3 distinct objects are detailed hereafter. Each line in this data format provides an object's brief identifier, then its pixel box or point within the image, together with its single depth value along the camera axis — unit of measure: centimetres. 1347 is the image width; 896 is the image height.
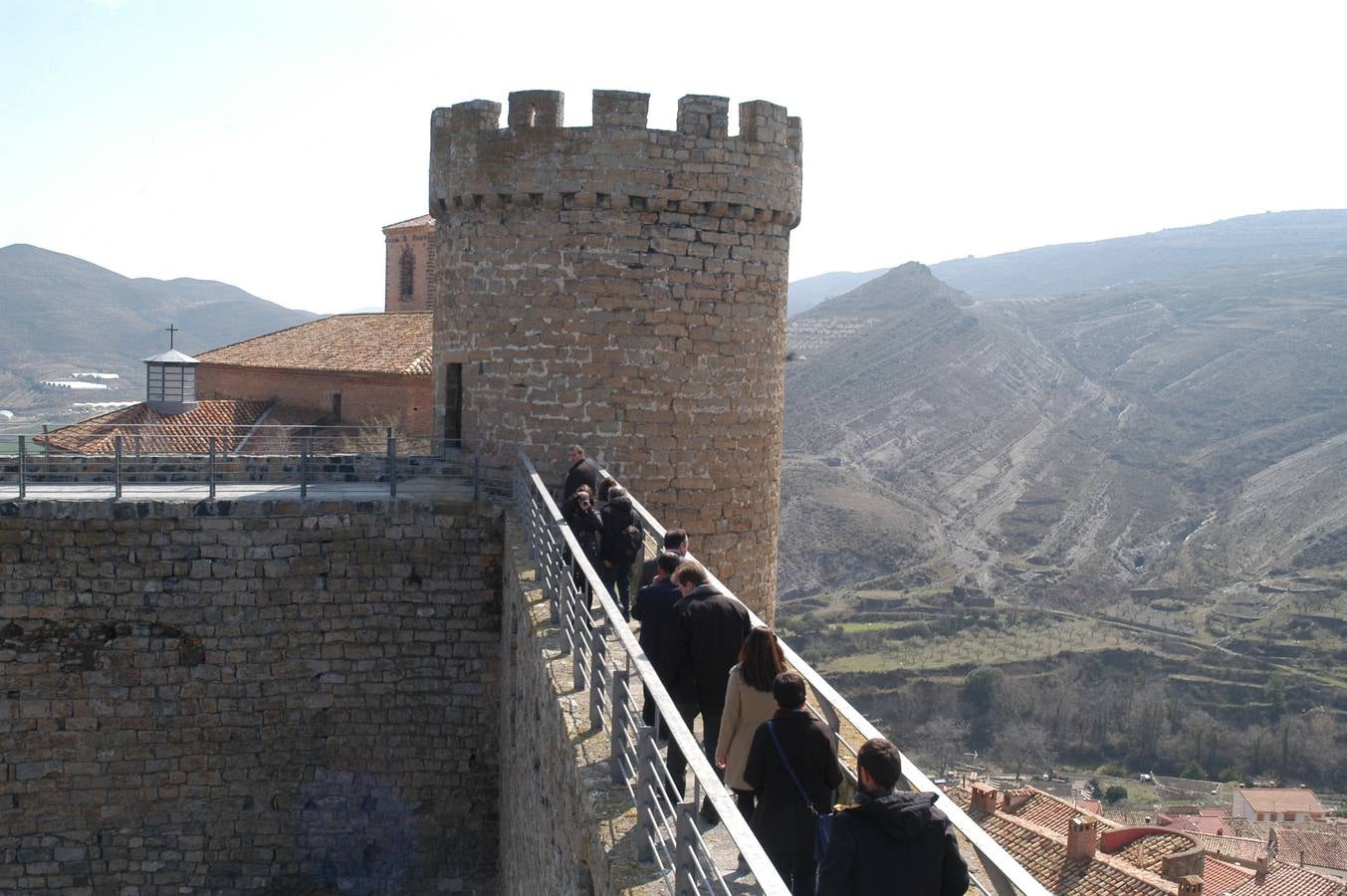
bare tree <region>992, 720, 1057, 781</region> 6994
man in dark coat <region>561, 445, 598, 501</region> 941
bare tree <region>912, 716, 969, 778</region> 6925
